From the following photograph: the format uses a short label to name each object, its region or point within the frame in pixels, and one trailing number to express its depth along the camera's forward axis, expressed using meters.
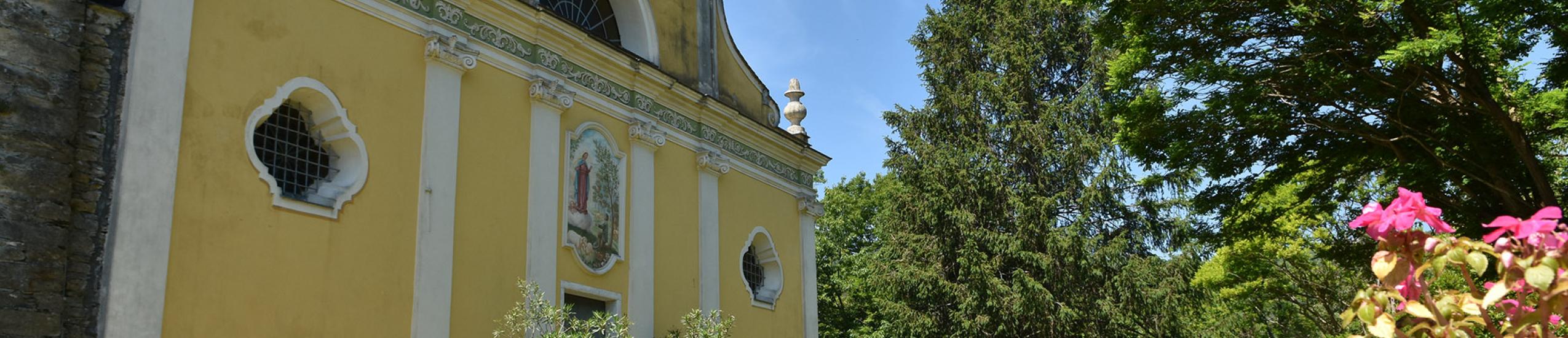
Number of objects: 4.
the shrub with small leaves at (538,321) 11.73
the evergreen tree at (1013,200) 23.58
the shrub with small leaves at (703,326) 13.16
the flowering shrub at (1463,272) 3.04
